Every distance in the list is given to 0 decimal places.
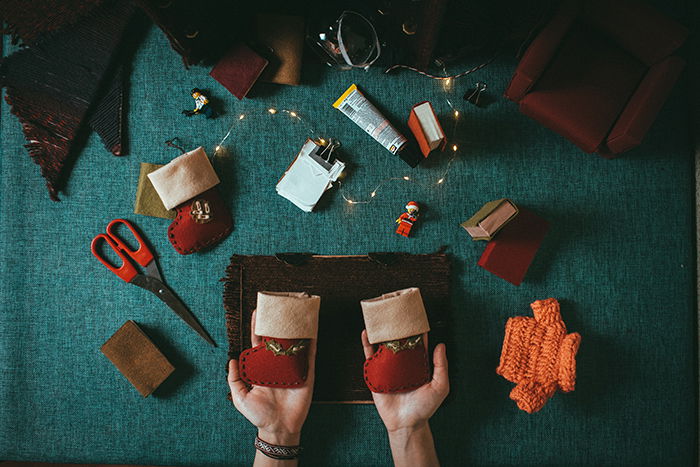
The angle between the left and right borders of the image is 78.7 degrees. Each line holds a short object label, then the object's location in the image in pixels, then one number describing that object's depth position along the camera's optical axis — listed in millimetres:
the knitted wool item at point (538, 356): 1324
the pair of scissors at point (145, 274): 1434
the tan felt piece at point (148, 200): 1434
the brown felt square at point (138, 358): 1429
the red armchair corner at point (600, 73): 1212
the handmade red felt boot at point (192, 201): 1370
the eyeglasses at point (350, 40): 1296
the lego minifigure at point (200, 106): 1424
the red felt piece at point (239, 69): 1393
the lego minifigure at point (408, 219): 1382
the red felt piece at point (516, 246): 1378
